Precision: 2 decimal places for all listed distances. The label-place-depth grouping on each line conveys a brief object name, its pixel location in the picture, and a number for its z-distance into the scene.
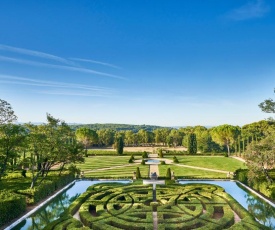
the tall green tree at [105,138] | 90.69
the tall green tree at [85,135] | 72.38
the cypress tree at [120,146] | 57.84
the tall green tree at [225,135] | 63.72
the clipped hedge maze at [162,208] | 14.13
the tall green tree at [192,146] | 59.58
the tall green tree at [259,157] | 23.56
